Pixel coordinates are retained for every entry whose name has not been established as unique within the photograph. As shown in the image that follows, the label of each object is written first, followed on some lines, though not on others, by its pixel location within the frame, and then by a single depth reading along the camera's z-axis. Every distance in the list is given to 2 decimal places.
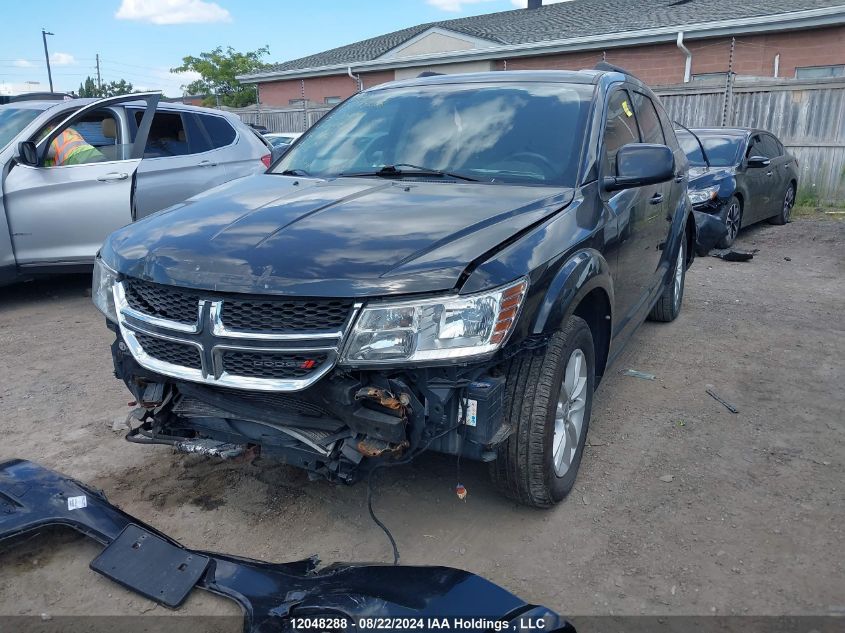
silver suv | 6.23
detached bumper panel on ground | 2.04
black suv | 2.42
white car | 14.41
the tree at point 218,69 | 41.78
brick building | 15.59
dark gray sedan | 9.22
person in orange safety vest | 6.49
